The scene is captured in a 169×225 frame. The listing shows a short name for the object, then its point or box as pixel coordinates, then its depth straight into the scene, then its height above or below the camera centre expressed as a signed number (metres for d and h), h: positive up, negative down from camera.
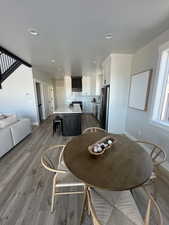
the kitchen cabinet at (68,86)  7.72 +0.52
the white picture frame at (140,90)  2.72 +0.11
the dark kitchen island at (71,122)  3.78 -1.01
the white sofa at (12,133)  2.69 -1.12
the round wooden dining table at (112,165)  0.91 -0.71
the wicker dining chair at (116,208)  0.84 -0.97
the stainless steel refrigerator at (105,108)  3.85 -0.53
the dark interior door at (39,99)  5.59 -0.29
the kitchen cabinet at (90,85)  7.42 +0.59
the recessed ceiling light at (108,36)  2.24 +1.19
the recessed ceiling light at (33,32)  2.08 +1.18
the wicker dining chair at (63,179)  1.28 -1.04
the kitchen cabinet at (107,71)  3.63 +0.80
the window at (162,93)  2.26 +0.02
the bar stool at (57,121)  4.12 -1.02
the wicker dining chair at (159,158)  2.34 -1.34
